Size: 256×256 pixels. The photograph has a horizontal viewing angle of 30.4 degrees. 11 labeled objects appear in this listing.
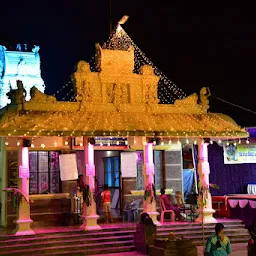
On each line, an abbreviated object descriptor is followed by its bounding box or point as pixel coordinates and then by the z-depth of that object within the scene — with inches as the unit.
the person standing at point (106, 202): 600.4
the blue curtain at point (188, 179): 848.5
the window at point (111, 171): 738.8
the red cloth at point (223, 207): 658.8
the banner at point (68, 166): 596.4
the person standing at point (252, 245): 306.2
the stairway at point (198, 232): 553.9
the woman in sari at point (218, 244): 312.3
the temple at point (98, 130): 541.0
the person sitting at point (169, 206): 609.3
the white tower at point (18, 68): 1370.6
